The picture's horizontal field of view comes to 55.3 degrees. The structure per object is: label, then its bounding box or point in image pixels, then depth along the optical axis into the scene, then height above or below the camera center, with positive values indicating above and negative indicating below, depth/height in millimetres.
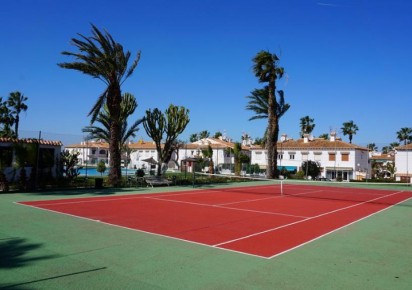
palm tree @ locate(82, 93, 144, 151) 27297 +3400
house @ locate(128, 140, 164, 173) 79700 +3548
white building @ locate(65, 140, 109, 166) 84250 +4163
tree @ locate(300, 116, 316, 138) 87438 +10871
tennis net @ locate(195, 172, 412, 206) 23094 -1071
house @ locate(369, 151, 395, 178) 75338 +2205
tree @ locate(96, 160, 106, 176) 45812 +183
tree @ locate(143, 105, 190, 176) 30125 +3429
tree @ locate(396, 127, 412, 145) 102669 +11133
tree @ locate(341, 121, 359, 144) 87438 +10434
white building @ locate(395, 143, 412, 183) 54469 +2276
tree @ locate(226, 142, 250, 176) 46250 +2625
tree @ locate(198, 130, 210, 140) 115000 +10955
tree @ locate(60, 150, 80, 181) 25500 +227
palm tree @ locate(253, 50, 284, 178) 42406 +9291
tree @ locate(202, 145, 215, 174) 68125 +3382
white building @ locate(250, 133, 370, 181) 61625 +3097
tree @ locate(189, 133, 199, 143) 117169 +10184
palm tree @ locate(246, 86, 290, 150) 43316 +7706
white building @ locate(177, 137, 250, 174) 73812 +4145
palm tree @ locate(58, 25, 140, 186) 24172 +6177
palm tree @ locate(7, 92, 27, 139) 59316 +9614
